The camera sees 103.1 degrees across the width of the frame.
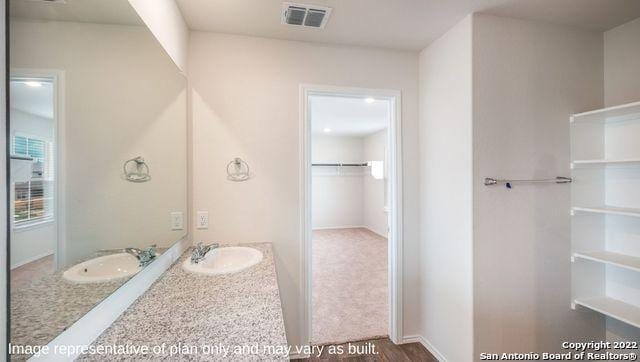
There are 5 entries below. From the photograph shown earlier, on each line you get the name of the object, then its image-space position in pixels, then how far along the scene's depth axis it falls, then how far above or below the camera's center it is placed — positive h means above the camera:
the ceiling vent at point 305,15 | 1.65 +1.13
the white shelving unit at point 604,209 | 1.79 -0.21
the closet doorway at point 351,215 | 2.19 -0.67
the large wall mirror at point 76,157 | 0.64 +0.08
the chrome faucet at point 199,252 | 1.59 -0.46
